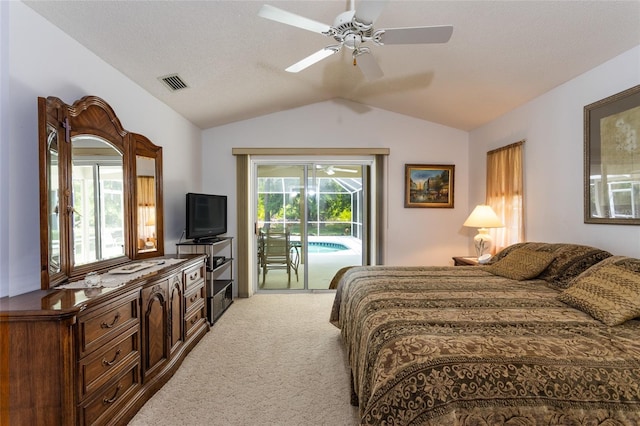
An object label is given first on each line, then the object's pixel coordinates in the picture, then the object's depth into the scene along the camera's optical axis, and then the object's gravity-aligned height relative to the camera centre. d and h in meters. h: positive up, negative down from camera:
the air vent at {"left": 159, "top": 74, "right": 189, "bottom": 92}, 2.71 +1.26
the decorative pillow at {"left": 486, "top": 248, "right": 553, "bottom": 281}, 2.33 -0.46
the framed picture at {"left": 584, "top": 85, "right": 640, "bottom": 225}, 2.10 +0.38
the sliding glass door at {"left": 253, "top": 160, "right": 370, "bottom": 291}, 4.60 -0.01
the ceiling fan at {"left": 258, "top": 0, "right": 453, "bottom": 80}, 1.60 +1.07
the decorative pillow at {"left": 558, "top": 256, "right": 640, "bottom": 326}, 1.48 -0.46
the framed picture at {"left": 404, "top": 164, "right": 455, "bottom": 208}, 4.41 +0.36
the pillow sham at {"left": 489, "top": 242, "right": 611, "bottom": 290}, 2.16 -0.40
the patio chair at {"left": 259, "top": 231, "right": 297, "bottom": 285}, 4.60 -0.59
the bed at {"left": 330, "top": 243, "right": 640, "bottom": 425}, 1.05 -0.58
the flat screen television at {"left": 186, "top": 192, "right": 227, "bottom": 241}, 3.26 -0.04
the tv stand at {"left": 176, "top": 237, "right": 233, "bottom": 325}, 3.30 -0.83
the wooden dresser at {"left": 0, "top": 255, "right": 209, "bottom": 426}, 1.33 -0.72
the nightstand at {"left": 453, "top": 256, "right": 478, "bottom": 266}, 3.53 -0.63
